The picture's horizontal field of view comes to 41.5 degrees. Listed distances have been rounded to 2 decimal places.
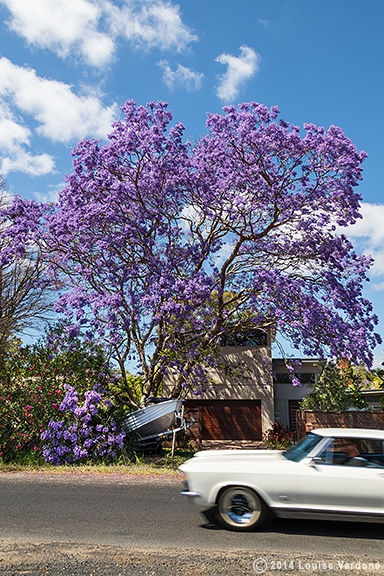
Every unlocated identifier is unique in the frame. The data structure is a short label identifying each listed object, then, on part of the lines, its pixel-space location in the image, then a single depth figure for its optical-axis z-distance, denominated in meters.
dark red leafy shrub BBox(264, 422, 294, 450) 18.48
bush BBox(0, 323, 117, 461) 13.65
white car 6.30
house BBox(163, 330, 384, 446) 23.31
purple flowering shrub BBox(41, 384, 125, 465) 13.20
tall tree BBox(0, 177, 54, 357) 20.92
